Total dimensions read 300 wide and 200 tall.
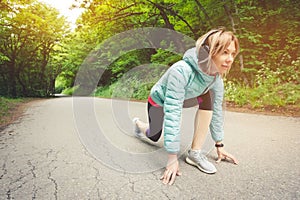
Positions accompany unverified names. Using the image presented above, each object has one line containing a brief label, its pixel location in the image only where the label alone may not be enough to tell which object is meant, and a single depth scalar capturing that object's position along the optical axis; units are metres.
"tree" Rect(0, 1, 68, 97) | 9.91
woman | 1.58
